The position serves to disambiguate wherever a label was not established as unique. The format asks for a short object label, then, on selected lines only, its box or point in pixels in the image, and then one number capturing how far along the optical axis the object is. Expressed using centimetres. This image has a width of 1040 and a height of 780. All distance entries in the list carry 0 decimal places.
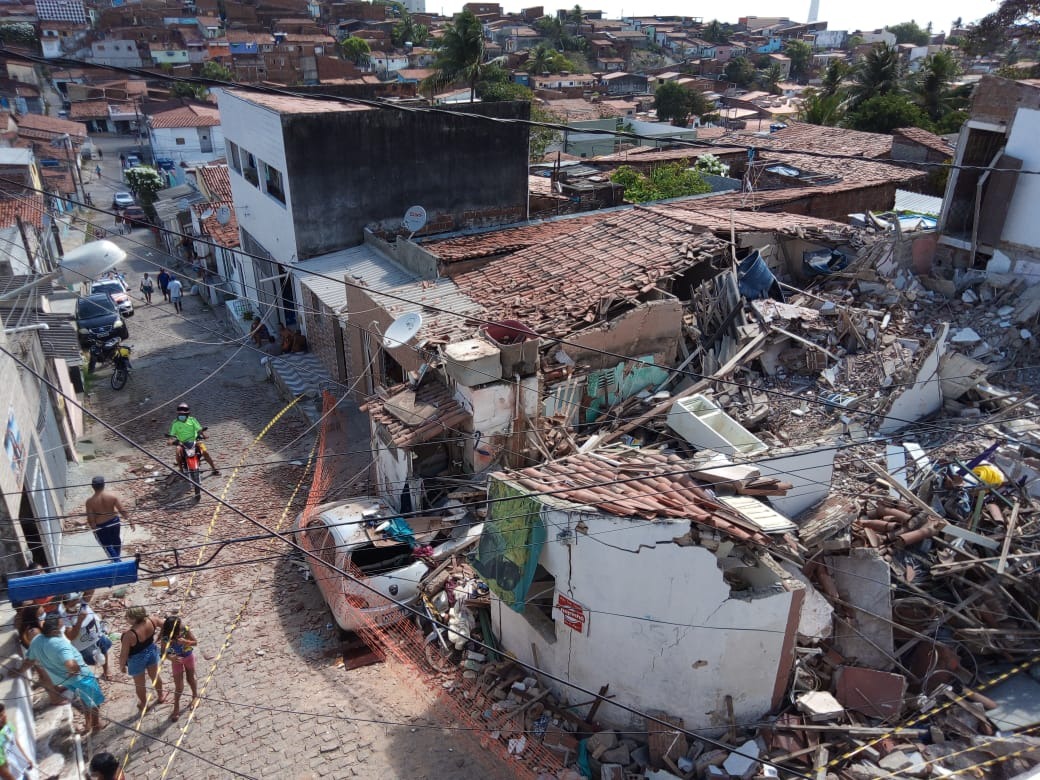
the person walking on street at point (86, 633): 886
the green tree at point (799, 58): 10038
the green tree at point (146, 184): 3838
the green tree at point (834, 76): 4401
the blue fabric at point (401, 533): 1028
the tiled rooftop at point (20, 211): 2789
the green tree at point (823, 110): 3734
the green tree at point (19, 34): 7631
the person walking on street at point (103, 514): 1041
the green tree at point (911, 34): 12812
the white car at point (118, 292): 2405
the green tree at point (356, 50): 7988
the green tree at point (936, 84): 3653
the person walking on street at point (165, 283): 2547
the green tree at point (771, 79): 8444
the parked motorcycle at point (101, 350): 1981
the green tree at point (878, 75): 3728
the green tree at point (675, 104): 6216
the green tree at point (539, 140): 3683
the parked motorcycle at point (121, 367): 1823
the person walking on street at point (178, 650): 835
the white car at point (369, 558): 984
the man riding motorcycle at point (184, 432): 1344
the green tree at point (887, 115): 3397
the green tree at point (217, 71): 6794
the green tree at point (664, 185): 2288
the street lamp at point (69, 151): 4375
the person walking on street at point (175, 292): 2430
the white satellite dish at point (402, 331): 1177
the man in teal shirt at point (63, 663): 749
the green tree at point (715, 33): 11719
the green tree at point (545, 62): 7706
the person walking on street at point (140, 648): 803
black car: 2000
